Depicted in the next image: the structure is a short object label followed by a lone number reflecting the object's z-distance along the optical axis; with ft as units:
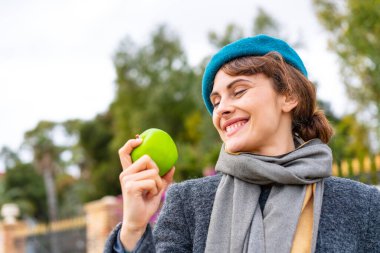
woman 5.47
